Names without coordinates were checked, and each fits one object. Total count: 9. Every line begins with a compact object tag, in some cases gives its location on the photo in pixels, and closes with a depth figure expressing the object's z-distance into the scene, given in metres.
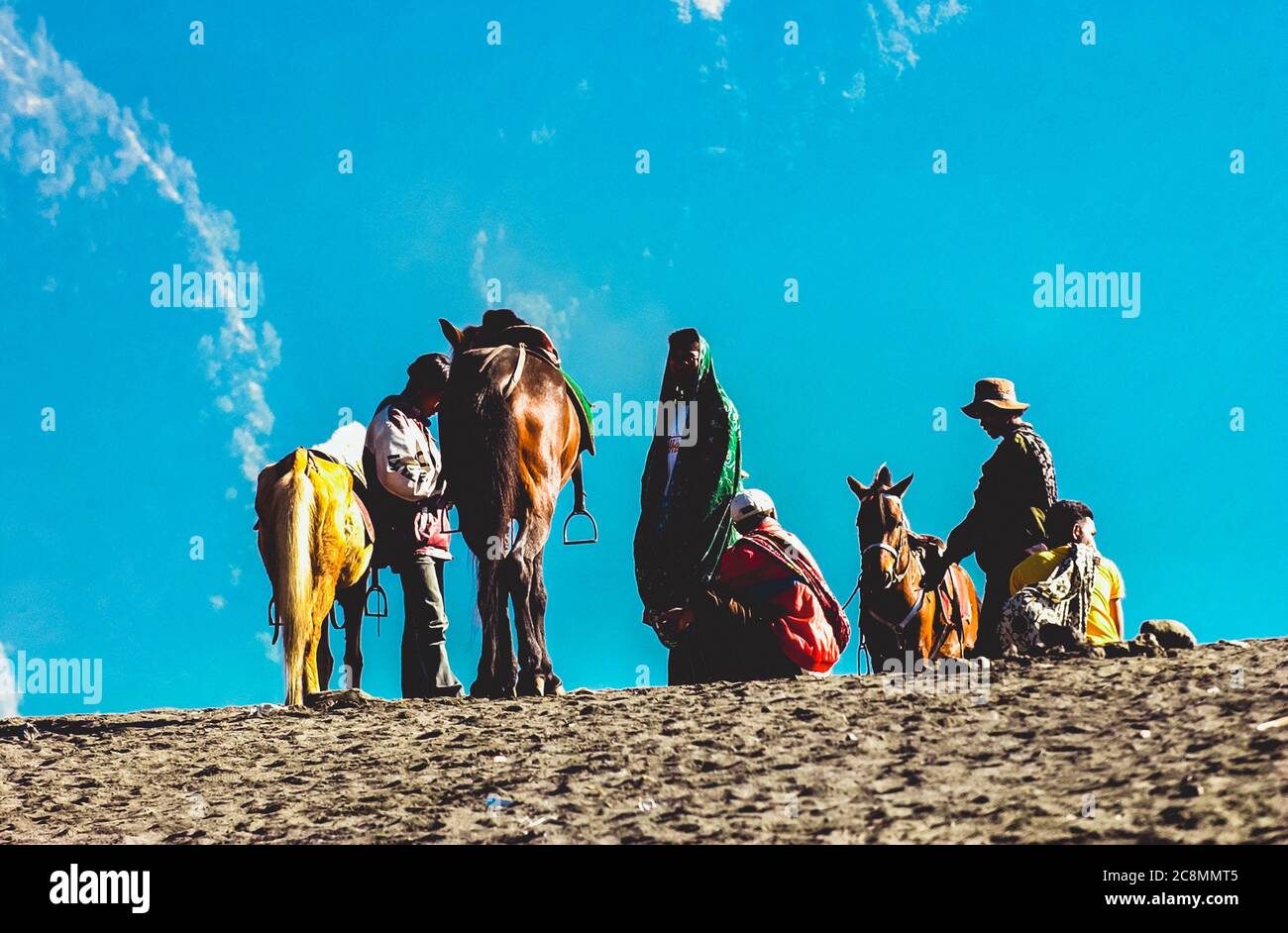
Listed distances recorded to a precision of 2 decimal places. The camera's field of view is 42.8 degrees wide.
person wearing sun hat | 12.12
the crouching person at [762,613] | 12.12
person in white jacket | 13.53
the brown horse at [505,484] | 12.39
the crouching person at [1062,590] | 11.52
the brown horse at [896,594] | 12.99
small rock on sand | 11.91
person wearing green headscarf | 12.70
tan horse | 12.95
